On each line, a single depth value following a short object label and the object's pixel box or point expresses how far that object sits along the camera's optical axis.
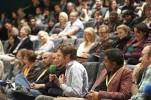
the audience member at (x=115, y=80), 4.45
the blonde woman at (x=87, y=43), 7.83
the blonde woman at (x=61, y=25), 10.53
